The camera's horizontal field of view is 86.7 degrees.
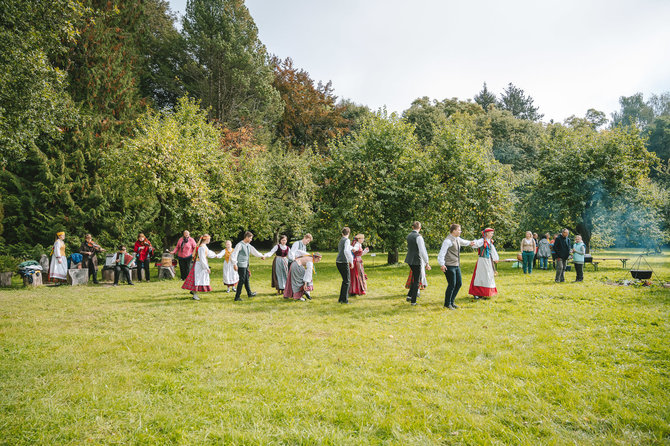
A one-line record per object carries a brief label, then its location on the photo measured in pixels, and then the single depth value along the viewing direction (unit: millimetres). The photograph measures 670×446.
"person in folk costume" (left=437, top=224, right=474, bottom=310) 9844
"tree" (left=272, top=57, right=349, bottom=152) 42156
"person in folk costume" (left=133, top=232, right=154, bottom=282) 16844
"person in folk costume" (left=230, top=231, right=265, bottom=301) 11702
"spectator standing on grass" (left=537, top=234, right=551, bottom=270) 19922
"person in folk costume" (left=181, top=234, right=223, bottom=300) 11945
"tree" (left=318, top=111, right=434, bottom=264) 20750
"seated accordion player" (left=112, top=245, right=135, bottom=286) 15975
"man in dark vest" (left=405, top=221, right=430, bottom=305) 10578
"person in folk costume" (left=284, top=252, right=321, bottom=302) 11445
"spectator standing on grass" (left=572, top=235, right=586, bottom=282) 14672
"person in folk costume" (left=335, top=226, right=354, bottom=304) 11031
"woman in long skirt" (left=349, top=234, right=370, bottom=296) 12163
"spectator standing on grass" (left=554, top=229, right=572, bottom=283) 14430
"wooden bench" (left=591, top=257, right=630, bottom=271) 18203
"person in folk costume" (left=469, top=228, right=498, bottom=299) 10914
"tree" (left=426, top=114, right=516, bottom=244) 20984
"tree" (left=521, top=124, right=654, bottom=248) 20406
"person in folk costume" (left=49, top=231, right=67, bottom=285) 15148
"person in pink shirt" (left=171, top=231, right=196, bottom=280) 15748
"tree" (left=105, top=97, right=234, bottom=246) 17312
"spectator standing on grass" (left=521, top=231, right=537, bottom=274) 17594
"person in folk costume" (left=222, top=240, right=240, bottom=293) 13484
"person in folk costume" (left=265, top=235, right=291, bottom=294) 12648
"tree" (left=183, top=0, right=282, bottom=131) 32281
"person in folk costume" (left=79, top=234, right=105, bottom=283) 16234
